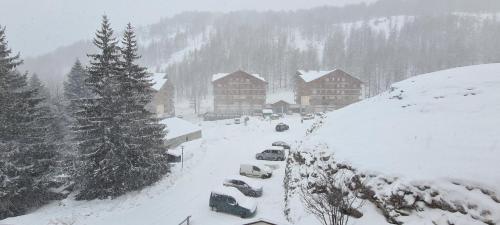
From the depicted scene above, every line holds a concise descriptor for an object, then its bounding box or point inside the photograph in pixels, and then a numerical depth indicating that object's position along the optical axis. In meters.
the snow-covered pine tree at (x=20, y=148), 23.84
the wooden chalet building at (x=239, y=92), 86.00
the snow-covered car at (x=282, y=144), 38.00
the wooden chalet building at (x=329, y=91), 84.25
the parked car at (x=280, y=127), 50.31
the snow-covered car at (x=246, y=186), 22.97
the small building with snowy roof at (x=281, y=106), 82.84
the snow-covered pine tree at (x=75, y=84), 49.60
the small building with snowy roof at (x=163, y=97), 82.62
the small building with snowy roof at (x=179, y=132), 42.91
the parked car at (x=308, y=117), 61.59
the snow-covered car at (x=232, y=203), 20.02
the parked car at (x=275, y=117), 67.04
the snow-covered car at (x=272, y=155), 32.59
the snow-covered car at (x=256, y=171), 27.05
